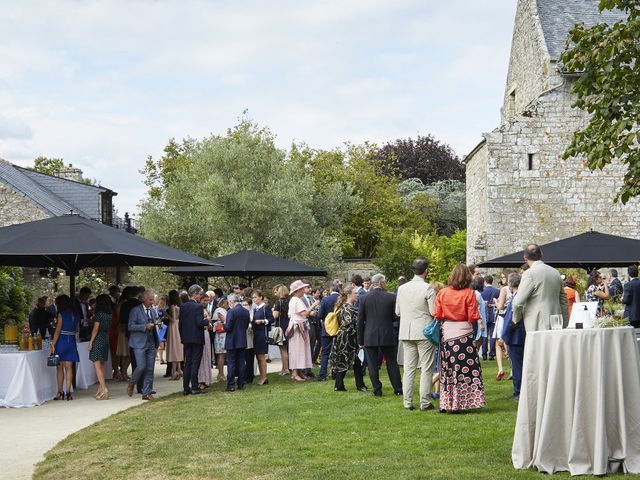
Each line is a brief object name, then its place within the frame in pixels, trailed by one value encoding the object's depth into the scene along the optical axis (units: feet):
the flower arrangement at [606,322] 24.63
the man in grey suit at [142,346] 45.19
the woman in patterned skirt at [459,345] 34.09
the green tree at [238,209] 111.86
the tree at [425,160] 196.44
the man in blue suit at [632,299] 50.21
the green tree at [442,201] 174.70
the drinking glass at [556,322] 25.27
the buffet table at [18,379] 42.93
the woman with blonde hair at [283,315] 57.66
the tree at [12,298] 67.51
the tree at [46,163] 221.87
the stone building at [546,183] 94.12
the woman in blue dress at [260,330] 51.77
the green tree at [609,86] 37.47
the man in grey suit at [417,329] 36.78
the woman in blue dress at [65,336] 45.03
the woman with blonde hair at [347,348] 45.39
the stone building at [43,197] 114.52
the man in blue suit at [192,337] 46.91
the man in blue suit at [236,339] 48.47
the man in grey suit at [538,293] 32.25
